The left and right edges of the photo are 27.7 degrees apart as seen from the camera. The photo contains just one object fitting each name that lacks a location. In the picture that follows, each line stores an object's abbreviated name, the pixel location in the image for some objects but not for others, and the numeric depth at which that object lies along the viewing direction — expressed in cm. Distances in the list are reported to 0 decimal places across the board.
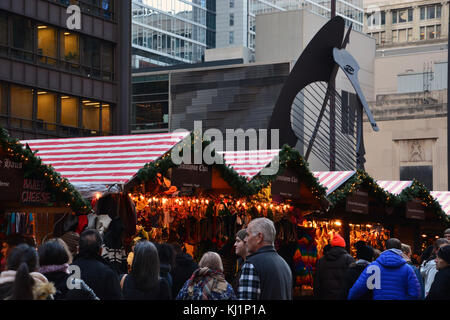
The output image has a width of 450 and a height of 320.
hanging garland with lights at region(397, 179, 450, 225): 2055
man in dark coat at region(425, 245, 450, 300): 952
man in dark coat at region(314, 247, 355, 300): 1335
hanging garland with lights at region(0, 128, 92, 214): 1255
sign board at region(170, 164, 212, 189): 1401
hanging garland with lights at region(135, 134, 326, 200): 1326
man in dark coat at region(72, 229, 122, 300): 802
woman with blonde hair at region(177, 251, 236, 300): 752
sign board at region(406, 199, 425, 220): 2066
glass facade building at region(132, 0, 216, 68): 10344
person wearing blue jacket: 912
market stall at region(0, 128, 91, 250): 1241
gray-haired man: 705
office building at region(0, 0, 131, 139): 3750
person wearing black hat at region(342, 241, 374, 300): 1066
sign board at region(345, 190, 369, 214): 1844
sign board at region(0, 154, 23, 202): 1239
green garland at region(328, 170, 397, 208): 1794
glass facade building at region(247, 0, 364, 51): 12038
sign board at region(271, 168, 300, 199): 1620
